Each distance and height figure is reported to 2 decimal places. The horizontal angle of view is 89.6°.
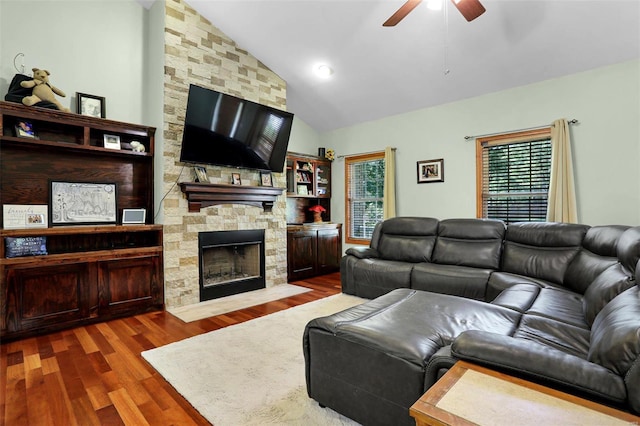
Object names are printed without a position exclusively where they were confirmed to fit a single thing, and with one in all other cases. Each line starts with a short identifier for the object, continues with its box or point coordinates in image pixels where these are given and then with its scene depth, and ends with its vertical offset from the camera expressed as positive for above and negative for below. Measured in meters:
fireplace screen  4.25 -0.66
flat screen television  3.65 +1.05
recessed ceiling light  4.39 +1.99
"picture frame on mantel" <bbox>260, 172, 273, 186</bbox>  4.57 +0.52
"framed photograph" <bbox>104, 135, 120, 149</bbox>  3.52 +0.84
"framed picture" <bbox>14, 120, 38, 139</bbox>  3.02 +0.86
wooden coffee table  0.84 -0.55
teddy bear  2.99 +1.25
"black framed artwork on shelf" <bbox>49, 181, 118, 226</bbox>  3.33 +0.17
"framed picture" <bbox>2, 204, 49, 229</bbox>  3.01 +0.04
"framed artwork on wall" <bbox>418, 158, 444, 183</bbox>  4.70 +0.62
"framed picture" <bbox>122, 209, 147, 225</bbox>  3.66 +0.02
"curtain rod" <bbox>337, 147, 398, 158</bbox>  5.19 +1.05
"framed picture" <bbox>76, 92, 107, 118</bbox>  3.45 +1.23
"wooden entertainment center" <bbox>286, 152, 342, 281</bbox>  5.05 -0.17
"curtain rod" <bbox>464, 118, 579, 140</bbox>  3.63 +1.01
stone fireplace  3.67 +1.14
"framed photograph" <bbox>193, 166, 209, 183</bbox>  3.88 +0.51
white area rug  1.76 -1.08
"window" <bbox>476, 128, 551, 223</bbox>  3.96 +0.46
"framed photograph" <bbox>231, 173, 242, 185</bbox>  4.25 +0.49
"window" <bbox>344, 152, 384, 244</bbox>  5.57 +0.34
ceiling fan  2.34 +1.52
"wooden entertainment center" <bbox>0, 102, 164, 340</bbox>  2.86 -0.20
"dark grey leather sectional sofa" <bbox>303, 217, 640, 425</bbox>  1.05 -0.60
